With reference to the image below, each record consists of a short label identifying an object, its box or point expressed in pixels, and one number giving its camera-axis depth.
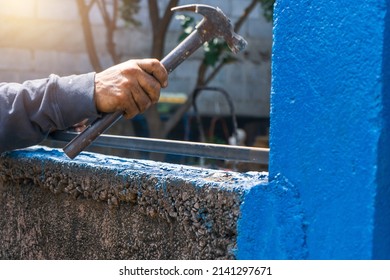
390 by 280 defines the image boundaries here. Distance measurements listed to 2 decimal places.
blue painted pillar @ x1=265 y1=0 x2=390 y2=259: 1.76
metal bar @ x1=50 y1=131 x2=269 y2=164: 1.98
